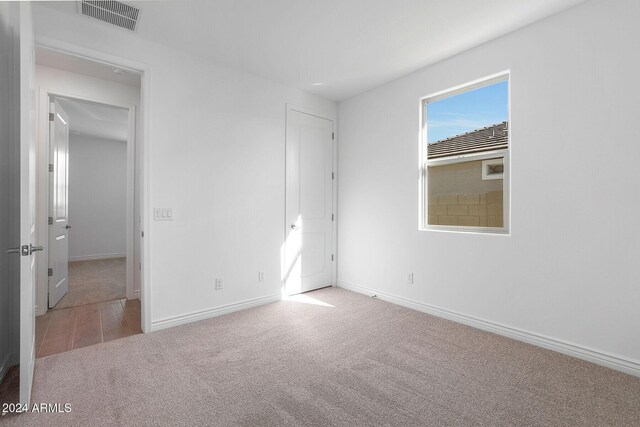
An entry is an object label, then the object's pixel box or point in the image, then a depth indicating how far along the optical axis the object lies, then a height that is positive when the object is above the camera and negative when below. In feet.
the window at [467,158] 9.57 +1.75
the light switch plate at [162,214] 9.51 -0.17
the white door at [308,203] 12.98 +0.27
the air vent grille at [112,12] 7.64 +4.96
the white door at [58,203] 11.30 +0.19
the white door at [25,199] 5.49 +0.14
